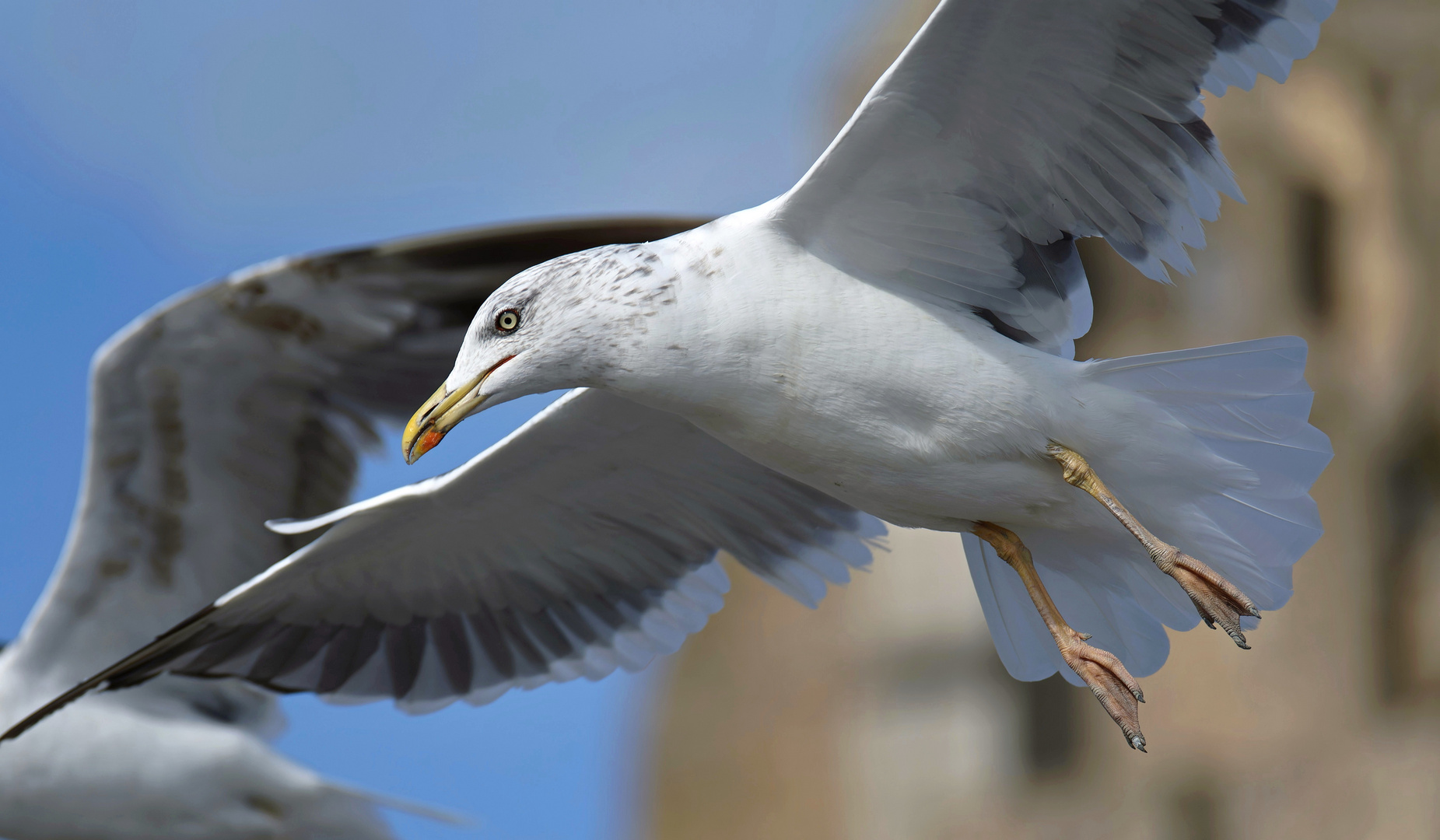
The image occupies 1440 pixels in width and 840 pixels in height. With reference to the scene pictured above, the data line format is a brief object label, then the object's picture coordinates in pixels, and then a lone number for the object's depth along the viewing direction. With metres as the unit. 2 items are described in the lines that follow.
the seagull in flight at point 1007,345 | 9.77
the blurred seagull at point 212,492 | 10.24
